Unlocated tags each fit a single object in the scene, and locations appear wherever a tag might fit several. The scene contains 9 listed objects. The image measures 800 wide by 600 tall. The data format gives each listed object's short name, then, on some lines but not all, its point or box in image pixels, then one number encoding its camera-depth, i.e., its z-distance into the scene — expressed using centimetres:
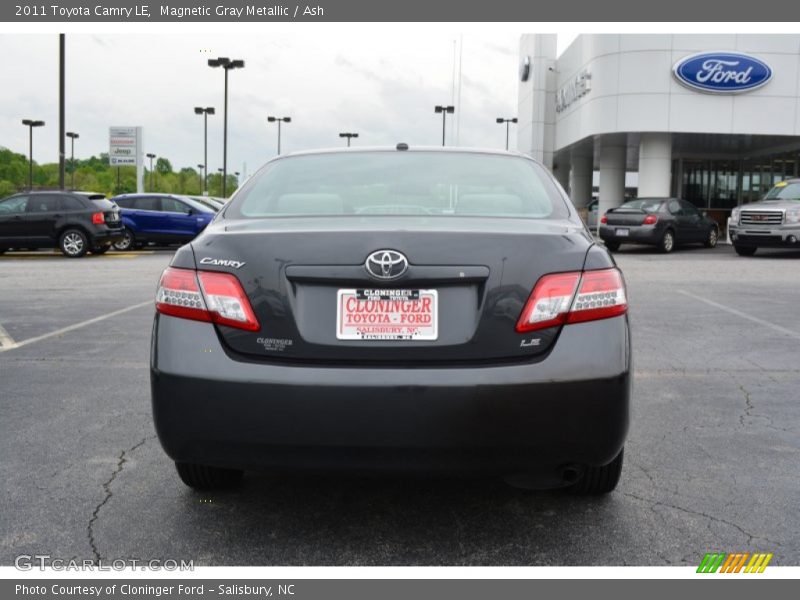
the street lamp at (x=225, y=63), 4288
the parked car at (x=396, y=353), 290
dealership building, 3025
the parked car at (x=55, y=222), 2066
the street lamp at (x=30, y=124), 7150
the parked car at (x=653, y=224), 2273
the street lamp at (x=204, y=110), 6419
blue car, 2320
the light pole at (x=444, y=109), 6086
